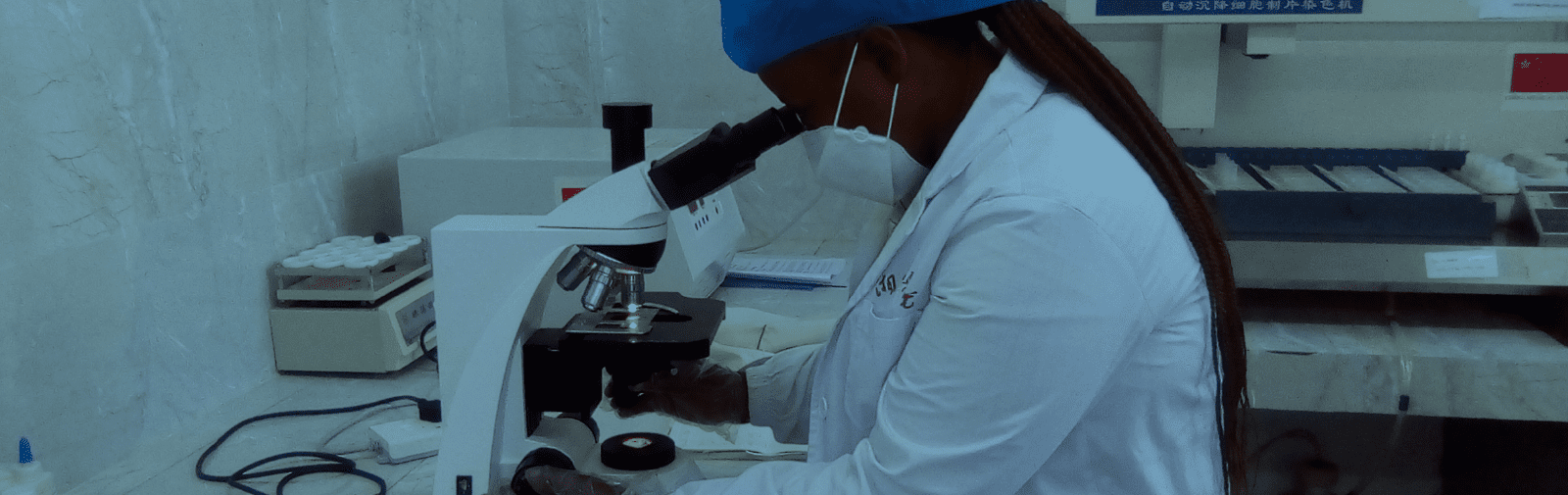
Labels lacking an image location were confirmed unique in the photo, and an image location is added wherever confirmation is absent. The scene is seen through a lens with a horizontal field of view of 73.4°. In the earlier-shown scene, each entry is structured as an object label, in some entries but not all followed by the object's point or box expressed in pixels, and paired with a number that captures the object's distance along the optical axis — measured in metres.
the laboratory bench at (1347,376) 1.35
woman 0.74
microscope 0.93
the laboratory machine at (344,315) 1.56
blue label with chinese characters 1.46
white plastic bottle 1.10
